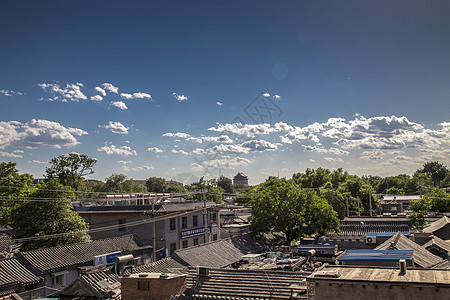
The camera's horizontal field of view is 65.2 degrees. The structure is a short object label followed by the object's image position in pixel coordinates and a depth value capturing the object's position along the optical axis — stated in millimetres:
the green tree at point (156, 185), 124538
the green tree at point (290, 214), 35562
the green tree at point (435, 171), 157000
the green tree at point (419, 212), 41188
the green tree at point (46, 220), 26656
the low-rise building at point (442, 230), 39719
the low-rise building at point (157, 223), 34906
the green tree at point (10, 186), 38094
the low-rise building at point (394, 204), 83519
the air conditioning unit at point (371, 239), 32094
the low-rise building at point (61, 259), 22016
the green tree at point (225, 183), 167862
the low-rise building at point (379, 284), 11367
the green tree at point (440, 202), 56656
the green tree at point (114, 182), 86812
